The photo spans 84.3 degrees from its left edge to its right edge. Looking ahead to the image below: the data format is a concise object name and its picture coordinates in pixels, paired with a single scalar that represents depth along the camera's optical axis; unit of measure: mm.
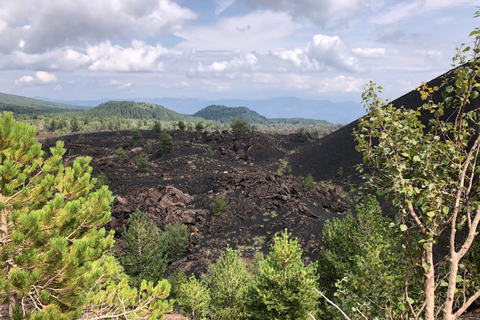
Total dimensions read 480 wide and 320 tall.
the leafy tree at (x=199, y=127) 85500
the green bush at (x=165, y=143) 60288
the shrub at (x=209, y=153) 58219
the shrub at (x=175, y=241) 26844
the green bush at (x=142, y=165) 47500
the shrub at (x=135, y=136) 69569
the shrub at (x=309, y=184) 42938
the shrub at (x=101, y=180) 36869
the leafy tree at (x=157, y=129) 82119
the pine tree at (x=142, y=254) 19000
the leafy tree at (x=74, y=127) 118788
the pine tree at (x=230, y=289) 13789
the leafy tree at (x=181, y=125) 86706
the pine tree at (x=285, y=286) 10977
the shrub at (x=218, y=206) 33269
